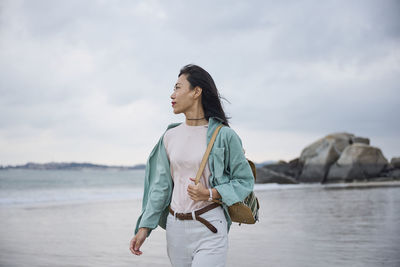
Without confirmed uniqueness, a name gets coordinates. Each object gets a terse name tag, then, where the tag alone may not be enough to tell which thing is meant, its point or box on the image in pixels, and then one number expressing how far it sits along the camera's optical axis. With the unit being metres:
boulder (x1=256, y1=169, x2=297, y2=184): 33.75
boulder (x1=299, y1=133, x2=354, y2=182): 33.56
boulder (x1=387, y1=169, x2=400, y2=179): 30.73
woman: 2.48
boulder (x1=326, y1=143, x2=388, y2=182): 31.05
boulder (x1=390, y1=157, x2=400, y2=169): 32.94
